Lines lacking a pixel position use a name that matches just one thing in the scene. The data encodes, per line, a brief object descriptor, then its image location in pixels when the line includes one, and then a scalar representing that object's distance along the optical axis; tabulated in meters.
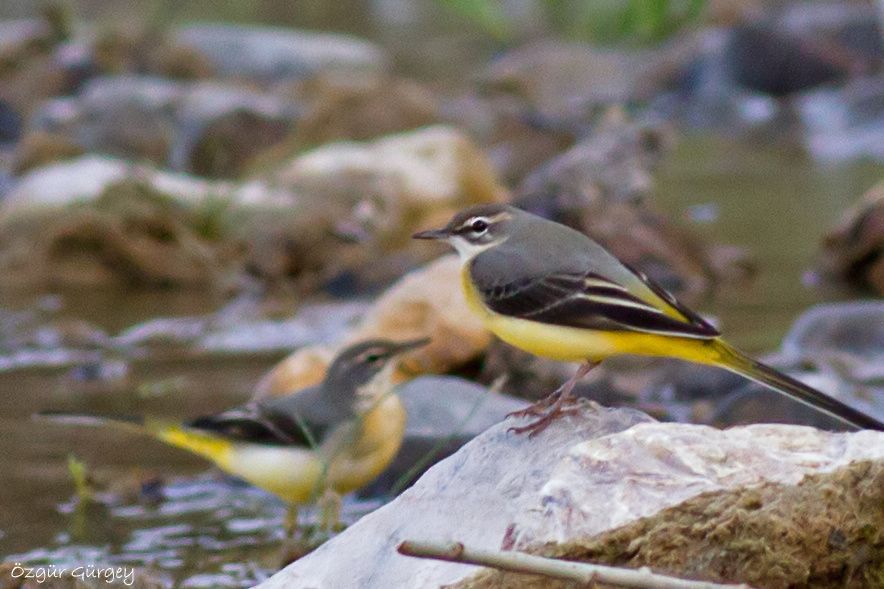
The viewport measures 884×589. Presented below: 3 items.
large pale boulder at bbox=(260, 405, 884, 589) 8.19
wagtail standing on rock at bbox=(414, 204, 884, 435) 9.72
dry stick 6.92
